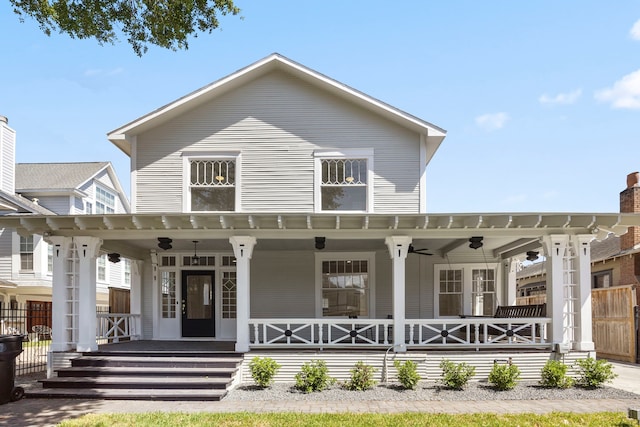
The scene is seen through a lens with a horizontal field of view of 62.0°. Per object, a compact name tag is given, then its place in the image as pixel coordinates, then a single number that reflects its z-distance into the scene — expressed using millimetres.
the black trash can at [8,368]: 9291
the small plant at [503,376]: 9914
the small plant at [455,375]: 9984
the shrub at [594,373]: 10031
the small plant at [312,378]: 9953
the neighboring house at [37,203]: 20984
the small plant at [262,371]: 10133
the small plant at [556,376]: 10078
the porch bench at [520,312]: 11797
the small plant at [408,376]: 10047
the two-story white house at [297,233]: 11070
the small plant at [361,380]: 10097
